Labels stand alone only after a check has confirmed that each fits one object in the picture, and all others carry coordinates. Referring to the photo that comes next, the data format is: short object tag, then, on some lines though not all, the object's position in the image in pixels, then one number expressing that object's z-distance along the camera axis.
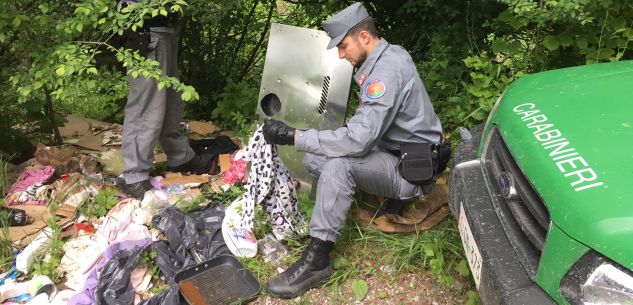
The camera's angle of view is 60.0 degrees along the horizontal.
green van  1.62
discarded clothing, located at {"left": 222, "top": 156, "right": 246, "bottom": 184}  3.81
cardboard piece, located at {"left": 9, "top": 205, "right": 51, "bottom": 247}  3.29
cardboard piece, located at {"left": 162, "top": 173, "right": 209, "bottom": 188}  3.89
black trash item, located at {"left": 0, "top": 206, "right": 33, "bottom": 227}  3.34
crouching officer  2.78
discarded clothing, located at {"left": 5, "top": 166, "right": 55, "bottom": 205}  3.58
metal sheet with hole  3.32
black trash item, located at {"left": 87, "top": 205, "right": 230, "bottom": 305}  2.81
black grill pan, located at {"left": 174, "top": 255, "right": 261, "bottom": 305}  2.84
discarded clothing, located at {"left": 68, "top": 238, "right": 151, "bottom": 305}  2.81
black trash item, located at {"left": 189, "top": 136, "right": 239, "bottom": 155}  4.34
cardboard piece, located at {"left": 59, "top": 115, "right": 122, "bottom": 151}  4.45
